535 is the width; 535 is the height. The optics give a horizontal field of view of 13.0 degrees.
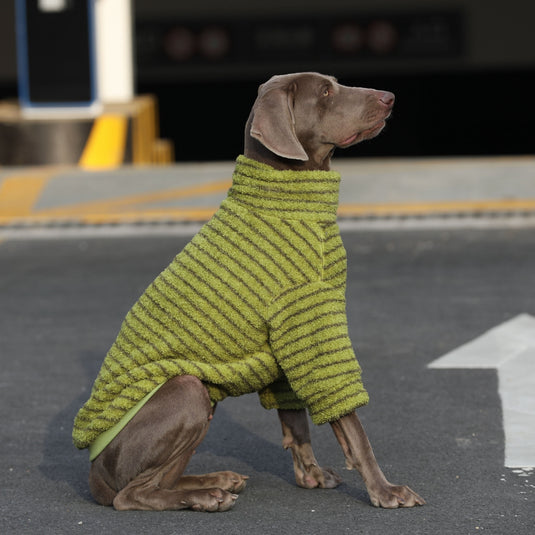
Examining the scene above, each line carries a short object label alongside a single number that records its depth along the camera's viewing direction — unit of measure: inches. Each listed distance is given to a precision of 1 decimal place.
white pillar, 1022.4
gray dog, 284.2
